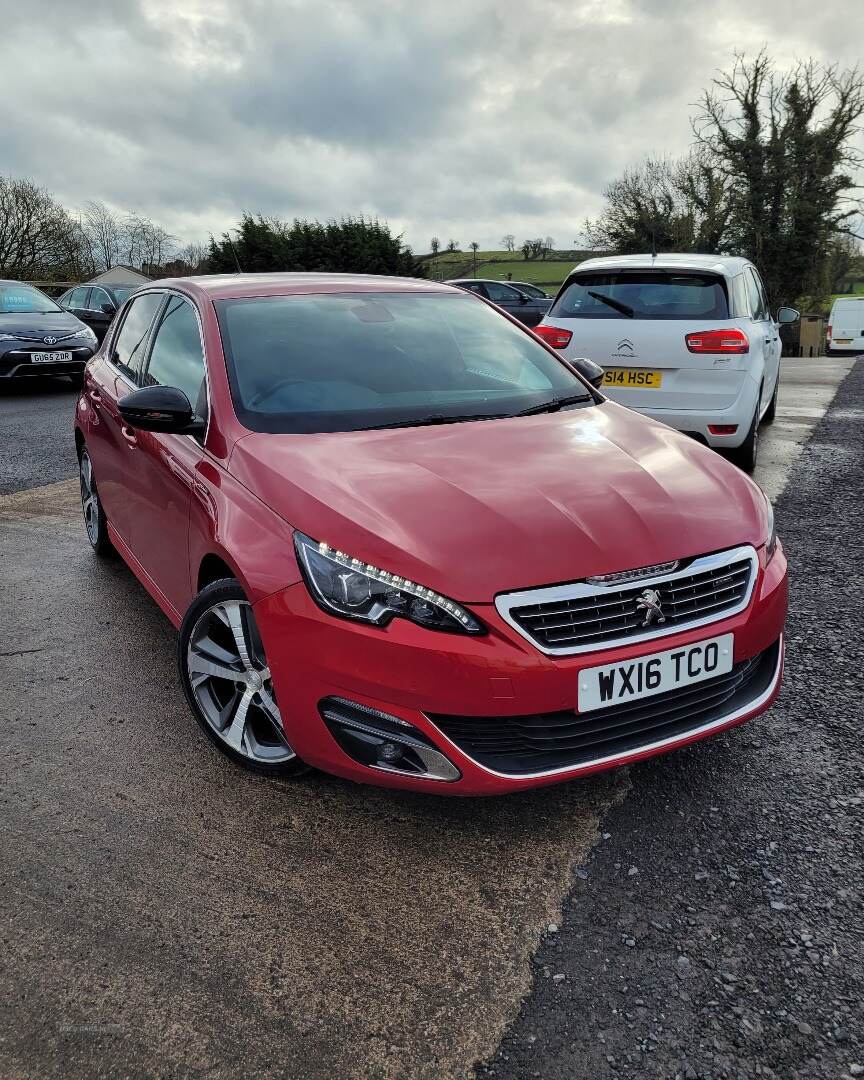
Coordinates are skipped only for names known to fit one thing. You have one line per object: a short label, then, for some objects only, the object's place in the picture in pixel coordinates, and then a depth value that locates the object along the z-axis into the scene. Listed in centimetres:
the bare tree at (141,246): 5791
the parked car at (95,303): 1620
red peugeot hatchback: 225
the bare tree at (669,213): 3625
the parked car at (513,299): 2005
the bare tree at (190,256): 4416
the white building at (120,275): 5744
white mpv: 626
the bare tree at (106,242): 5462
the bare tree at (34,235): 4112
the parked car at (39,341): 1173
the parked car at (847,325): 2811
